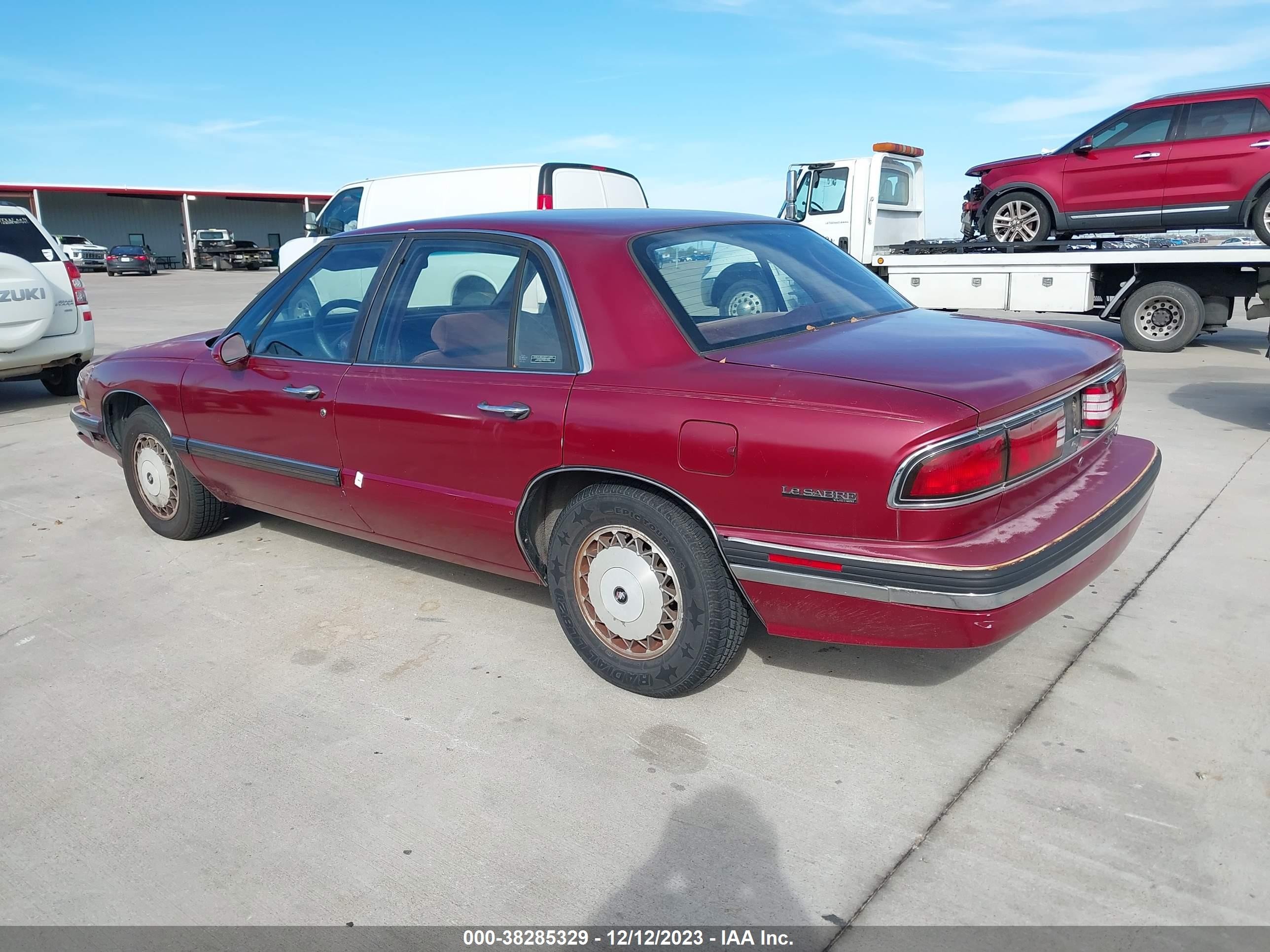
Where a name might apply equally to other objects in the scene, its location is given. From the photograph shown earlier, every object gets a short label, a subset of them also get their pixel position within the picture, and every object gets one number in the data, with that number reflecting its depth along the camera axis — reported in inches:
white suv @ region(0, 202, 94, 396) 327.9
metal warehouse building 1860.2
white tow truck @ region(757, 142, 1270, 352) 425.1
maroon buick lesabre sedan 107.4
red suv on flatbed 406.6
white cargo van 430.3
